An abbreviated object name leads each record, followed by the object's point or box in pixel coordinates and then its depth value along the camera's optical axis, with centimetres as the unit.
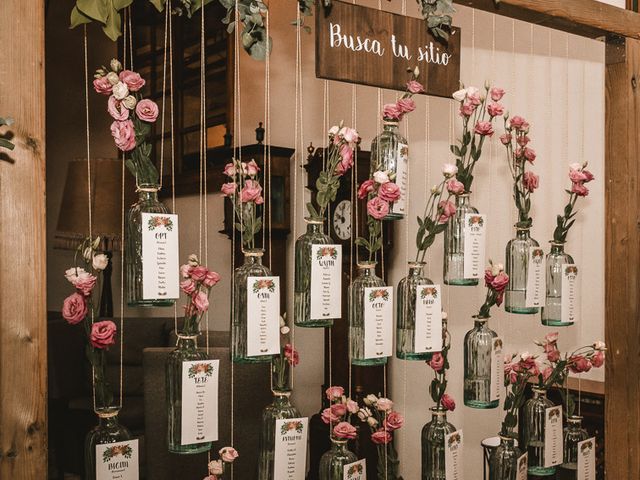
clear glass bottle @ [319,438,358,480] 178
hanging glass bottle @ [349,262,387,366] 177
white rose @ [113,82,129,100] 151
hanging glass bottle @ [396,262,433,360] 185
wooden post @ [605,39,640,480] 229
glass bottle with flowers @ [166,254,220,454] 155
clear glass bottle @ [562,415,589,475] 224
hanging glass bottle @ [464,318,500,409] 203
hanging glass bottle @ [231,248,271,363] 160
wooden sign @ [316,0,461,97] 170
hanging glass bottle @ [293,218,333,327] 169
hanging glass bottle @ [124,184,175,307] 149
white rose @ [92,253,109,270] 149
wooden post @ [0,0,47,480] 127
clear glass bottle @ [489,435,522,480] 214
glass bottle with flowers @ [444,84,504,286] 197
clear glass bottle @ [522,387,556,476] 218
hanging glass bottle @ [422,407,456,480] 199
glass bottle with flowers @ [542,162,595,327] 220
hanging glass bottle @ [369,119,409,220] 182
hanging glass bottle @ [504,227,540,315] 213
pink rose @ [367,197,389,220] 174
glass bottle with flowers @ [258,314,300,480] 167
